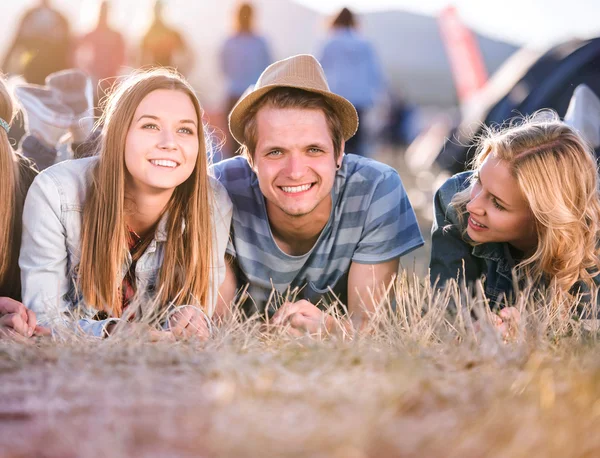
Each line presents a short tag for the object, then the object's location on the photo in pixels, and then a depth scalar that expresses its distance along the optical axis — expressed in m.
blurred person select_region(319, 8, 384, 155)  7.16
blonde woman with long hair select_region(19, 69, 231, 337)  2.71
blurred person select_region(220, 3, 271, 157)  7.06
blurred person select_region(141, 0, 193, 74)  6.47
